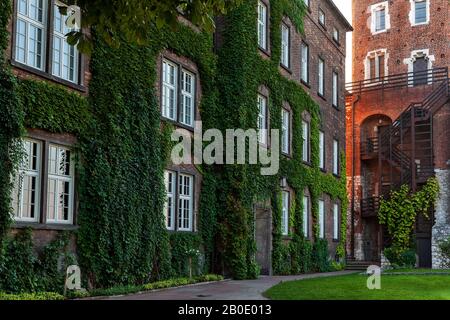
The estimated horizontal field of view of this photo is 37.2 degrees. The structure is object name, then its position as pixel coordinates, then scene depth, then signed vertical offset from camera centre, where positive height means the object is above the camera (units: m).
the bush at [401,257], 35.47 -1.83
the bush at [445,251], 36.00 -1.47
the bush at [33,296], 12.32 -1.45
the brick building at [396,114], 39.78 +6.85
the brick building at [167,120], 14.20 +2.93
